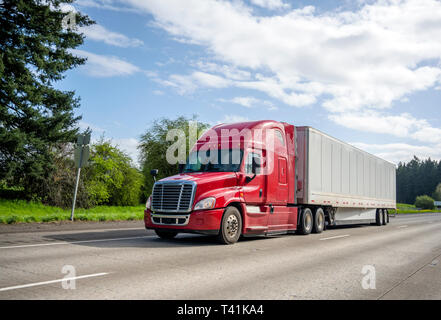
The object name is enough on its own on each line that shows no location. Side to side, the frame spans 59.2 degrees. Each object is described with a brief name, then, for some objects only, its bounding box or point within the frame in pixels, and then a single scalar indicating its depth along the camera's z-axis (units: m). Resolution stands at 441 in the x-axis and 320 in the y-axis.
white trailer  15.01
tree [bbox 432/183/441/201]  133.50
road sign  17.69
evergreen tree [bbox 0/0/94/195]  20.84
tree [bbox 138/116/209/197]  44.81
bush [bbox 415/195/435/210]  114.62
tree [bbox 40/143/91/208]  27.30
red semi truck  10.18
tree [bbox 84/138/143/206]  37.75
